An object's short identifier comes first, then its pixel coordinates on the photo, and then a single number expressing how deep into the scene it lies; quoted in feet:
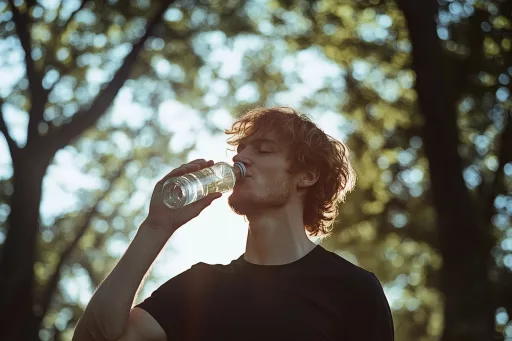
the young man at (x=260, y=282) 12.83
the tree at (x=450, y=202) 22.33
